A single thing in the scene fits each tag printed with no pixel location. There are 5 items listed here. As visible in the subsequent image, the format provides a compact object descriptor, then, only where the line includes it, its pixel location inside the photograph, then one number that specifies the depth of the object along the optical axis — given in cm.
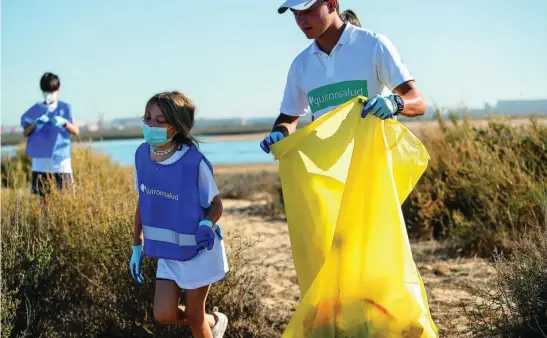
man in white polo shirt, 359
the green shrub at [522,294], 393
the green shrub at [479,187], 661
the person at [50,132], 752
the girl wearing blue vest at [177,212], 382
